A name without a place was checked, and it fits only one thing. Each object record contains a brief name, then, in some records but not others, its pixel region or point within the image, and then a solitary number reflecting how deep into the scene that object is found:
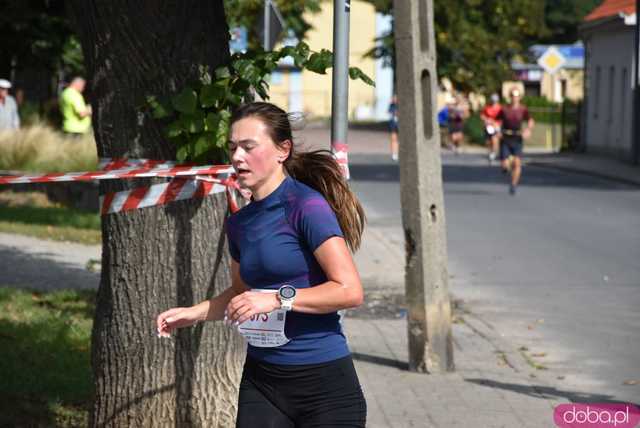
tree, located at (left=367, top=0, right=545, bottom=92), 118.05
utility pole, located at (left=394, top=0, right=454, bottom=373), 16.99
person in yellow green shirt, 39.54
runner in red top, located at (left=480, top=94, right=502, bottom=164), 66.49
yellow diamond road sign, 80.24
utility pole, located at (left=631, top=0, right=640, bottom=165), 66.80
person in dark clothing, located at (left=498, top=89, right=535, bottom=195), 49.62
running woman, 8.37
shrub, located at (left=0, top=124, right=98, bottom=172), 42.03
